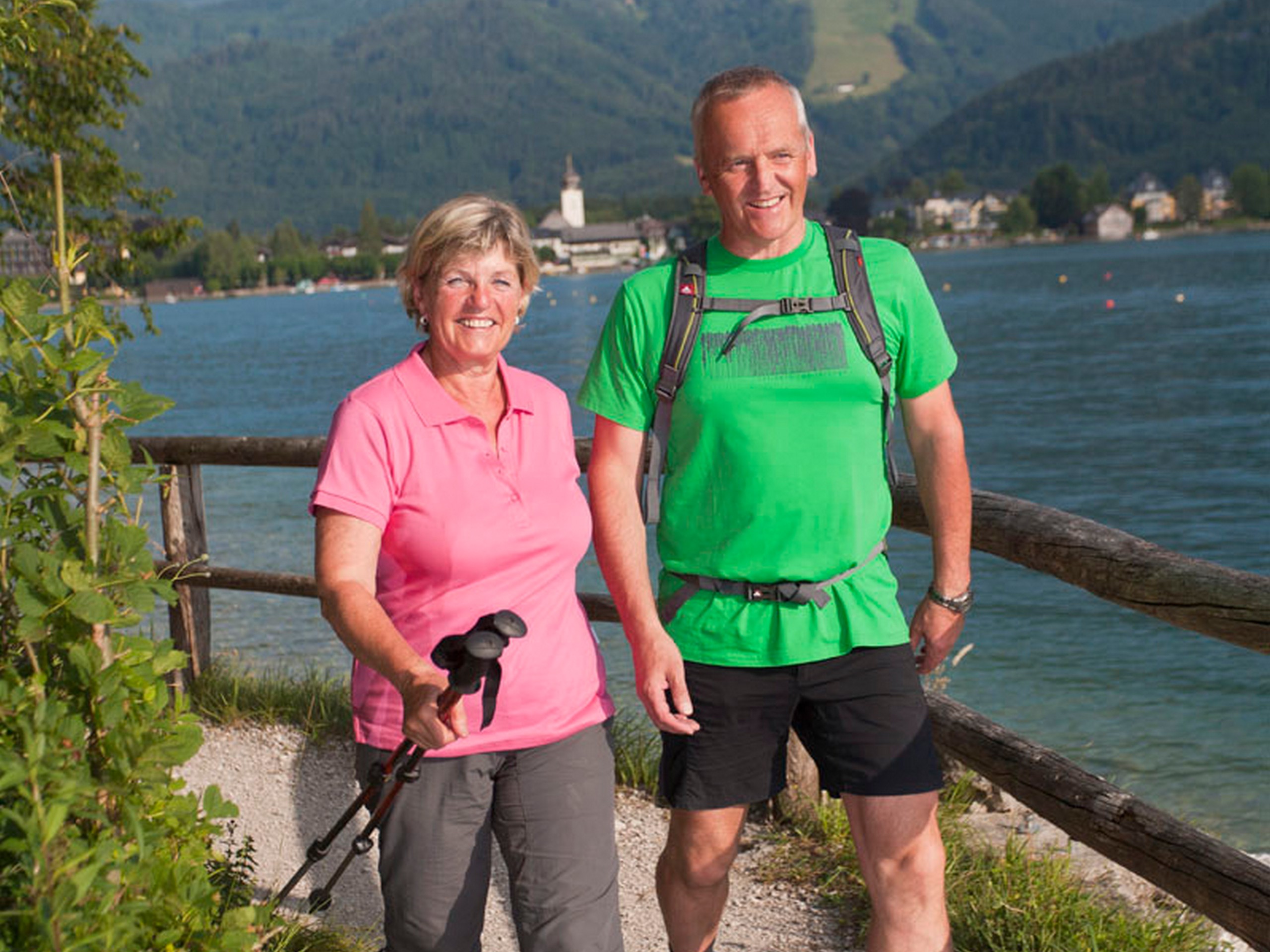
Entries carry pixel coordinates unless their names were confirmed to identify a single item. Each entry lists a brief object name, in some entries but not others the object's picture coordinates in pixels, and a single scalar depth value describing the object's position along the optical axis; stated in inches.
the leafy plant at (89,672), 62.8
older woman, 97.4
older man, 105.5
